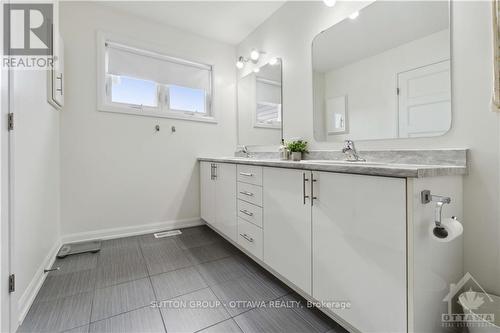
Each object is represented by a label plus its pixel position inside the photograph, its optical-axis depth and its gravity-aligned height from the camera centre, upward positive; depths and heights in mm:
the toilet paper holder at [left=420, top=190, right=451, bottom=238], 890 -167
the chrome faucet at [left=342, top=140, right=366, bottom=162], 1719 +106
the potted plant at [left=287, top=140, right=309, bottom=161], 2160 +162
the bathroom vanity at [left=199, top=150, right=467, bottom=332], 881 -353
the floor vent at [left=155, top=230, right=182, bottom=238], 2670 -794
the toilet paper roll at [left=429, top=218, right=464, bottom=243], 875 -243
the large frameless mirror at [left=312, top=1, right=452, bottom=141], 1323 +640
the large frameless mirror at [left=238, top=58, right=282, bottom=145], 2584 +755
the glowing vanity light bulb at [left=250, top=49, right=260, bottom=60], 2770 +1354
